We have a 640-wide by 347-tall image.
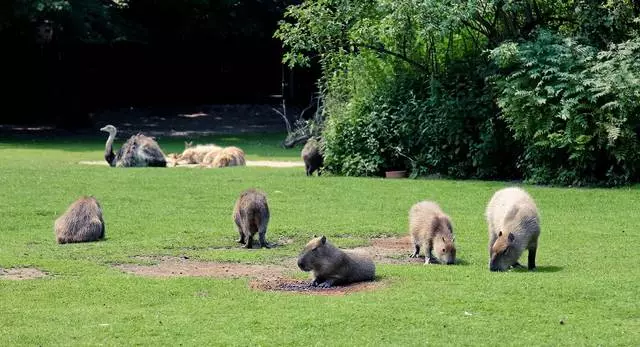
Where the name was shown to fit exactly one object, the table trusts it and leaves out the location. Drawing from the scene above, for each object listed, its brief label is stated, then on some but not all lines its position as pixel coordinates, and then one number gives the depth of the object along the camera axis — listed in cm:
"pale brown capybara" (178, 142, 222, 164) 2750
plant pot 2277
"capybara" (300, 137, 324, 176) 2356
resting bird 2559
